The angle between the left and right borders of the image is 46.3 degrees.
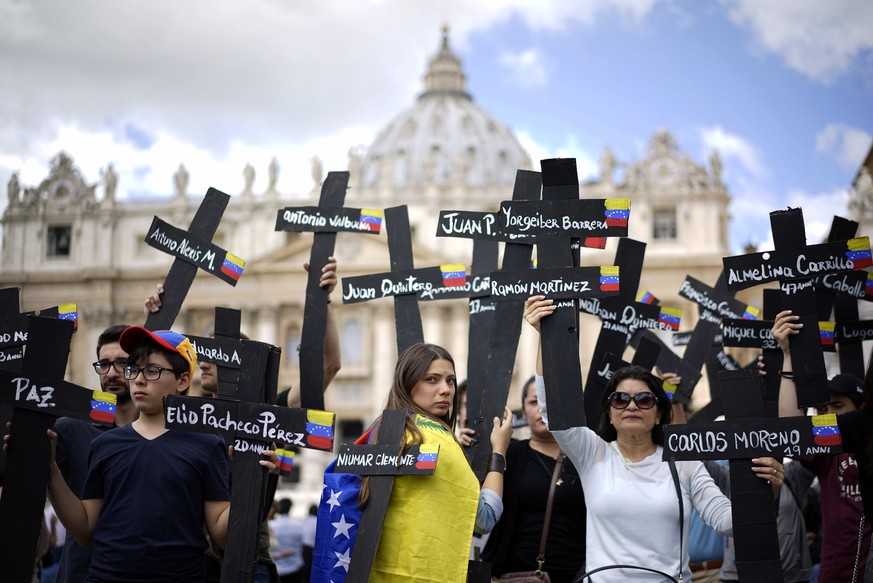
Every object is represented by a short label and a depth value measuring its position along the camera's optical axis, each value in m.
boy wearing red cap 3.88
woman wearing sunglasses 4.21
